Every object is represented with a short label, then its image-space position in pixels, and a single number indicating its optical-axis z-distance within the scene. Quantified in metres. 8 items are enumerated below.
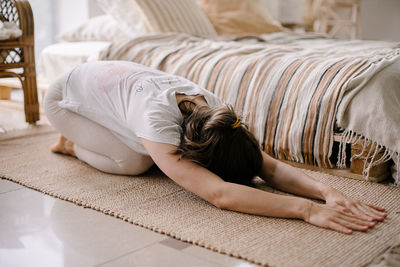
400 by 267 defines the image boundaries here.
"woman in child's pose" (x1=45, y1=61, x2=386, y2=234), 1.27
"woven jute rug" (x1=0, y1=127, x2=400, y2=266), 1.09
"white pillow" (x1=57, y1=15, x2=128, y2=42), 3.04
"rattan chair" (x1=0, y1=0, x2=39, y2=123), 2.50
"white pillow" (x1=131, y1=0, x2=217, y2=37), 2.64
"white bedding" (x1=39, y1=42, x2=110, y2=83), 2.89
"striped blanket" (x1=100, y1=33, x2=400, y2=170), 1.73
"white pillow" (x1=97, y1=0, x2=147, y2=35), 2.69
